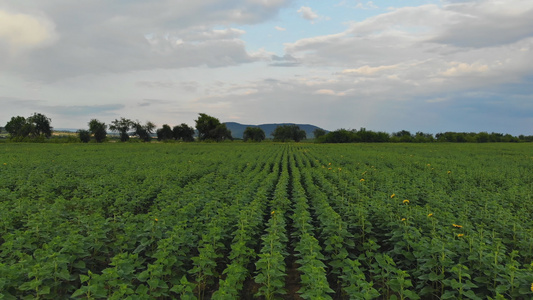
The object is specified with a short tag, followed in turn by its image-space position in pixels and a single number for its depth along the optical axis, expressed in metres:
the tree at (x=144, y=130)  117.56
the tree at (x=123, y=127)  110.45
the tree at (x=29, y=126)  93.18
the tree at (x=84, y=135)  97.56
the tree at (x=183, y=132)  115.94
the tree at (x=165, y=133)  116.19
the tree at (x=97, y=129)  98.75
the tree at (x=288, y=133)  135.62
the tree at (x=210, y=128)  107.31
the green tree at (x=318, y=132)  142.95
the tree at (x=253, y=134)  129.62
